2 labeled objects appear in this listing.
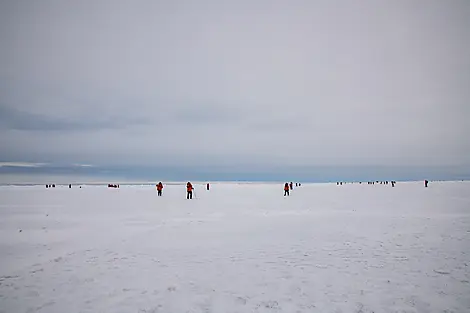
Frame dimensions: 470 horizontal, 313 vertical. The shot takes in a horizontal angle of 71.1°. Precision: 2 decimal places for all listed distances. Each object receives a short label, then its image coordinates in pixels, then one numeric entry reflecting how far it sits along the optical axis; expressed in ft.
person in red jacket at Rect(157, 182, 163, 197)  136.22
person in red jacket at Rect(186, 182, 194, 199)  117.50
